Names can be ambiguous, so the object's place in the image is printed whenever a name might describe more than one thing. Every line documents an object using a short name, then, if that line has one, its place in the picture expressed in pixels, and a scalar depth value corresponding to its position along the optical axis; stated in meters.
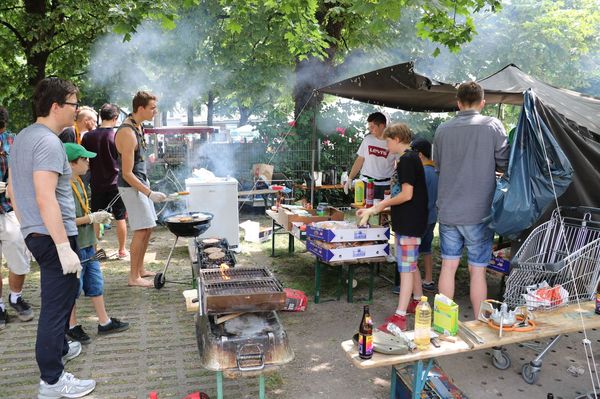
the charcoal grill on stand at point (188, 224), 4.92
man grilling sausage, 5.05
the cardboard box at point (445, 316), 3.03
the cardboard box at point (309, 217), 5.92
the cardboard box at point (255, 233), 8.07
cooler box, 6.95
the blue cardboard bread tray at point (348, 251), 4.89
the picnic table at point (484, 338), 2.75
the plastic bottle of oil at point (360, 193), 6.15
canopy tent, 3.97
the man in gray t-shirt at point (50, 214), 2.92
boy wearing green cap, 3.83
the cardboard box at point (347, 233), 4.95
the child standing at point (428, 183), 5.02
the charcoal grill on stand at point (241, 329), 2.85
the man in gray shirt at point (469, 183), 3.80
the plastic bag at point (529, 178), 3.54
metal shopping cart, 3.52
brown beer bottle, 2.72
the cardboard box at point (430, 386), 3.03
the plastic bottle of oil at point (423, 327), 2.85
